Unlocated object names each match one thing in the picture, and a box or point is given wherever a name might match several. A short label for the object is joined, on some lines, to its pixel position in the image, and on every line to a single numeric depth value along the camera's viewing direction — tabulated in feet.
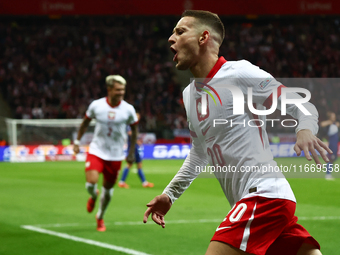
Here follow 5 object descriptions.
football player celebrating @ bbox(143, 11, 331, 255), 10.28
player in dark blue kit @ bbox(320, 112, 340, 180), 53.16
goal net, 78.12
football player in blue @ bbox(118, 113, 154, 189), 47.44
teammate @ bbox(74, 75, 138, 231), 26.55
